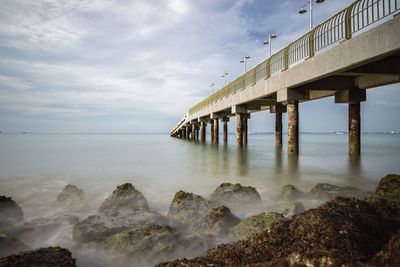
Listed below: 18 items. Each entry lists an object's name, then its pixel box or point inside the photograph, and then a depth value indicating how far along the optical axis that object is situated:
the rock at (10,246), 3.98
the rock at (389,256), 2.28
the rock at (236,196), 6.60
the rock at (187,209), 5.43
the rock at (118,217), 4.76
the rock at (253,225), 4.26
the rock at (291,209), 5.33
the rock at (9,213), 5.59
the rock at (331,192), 6.75
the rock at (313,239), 2.71
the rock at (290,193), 7.10
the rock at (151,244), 3.97
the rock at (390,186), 6.18
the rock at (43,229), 4.89
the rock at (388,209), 3.53
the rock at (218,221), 4.85
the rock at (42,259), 2.72
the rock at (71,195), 7.58
